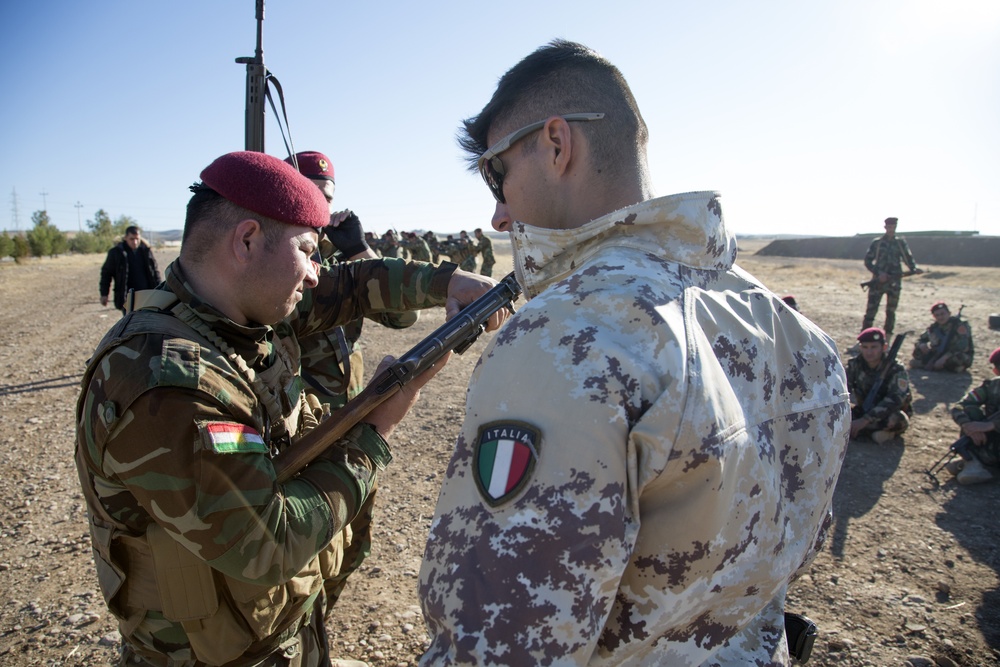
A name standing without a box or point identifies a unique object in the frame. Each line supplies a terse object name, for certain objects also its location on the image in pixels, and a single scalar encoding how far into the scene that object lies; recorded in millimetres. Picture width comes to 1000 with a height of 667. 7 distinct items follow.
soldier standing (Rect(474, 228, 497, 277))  24375
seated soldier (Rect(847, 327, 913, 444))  6664
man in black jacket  9219
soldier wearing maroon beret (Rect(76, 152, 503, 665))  1560
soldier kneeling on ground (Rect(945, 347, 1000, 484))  5664
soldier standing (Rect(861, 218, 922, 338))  11906
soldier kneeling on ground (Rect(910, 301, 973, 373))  9398
